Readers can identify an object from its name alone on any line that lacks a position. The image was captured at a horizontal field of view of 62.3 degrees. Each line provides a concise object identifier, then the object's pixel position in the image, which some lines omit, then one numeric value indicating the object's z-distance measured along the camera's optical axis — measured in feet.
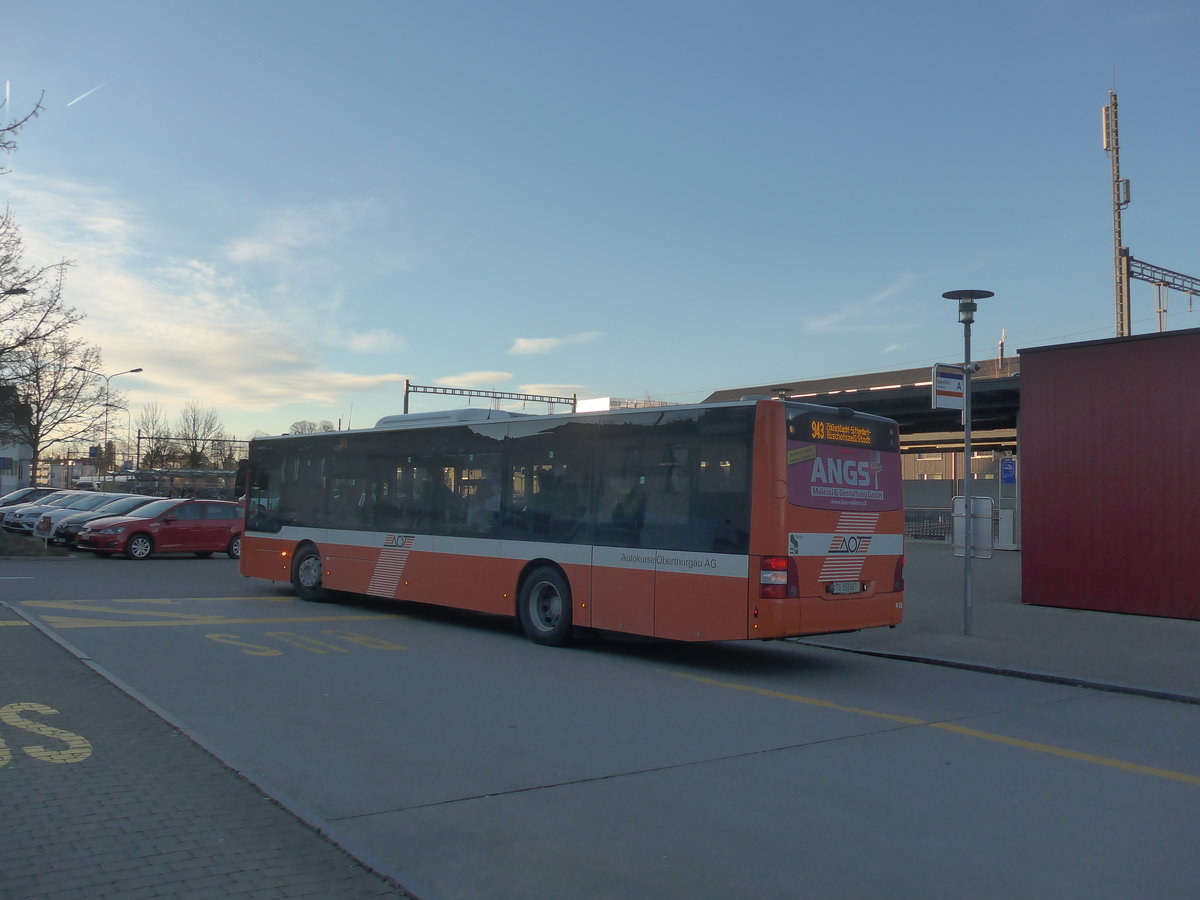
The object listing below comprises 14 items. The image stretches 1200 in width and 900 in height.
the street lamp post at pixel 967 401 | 43.65
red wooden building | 48.98
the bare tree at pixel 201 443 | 293.84
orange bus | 33.83
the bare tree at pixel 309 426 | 332.14
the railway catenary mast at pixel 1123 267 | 107.04
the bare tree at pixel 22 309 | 84.64
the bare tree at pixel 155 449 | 276.41
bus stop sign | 44.19
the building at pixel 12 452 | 99.30
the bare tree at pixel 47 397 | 94.33
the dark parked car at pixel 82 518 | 87.51
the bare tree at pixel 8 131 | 48.07
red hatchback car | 81.30
